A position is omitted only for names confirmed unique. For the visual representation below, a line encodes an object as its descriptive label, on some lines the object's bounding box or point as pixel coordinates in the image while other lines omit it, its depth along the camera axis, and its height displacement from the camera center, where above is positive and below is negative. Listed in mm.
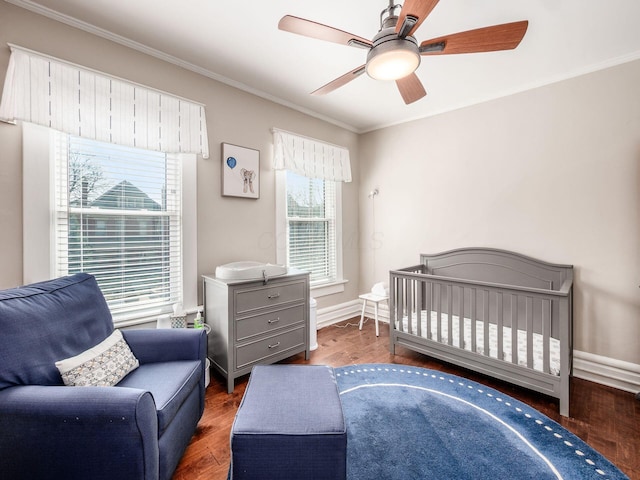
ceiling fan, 1352 +982
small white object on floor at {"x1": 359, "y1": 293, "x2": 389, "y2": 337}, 3348 -691
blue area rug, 1491 -1163
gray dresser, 2219 -675
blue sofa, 1081 -669
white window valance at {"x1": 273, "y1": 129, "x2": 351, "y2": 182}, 3084 +936
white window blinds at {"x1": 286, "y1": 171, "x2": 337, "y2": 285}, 3406 +150
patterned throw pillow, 1331 -617
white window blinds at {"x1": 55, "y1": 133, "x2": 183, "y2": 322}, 1986 +124
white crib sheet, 2144 -848
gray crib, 2029 -690
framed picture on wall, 2707 +639
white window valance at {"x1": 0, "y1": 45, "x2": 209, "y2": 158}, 1751 +904
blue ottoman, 1185 -834
